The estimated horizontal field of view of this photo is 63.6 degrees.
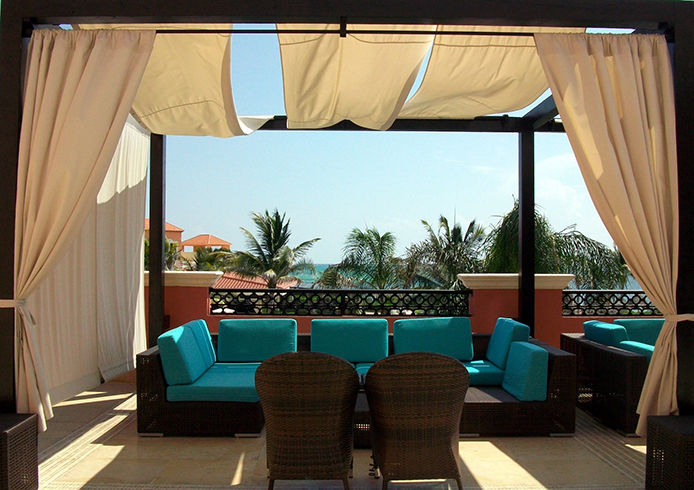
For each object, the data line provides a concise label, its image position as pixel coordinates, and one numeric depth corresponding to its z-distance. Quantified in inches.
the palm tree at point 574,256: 441.1
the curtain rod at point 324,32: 151.6
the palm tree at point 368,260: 727.1
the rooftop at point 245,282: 848.3
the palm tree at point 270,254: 832.9
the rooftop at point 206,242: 1225.4
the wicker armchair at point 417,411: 126.0
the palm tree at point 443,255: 671.1
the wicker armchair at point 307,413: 127.0
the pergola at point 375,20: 139.1
